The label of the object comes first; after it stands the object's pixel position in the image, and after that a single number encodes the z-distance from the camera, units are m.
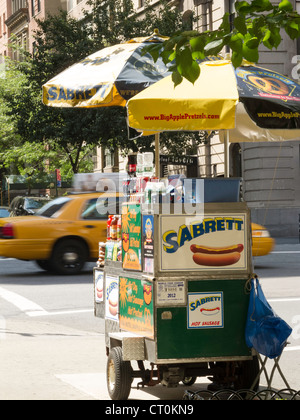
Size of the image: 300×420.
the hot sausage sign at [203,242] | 8.90
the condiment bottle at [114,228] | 10.43
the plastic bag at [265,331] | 8.63
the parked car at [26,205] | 43.36
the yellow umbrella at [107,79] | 11.67
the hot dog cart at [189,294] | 8.83
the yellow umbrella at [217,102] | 9.18
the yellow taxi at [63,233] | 23.93
